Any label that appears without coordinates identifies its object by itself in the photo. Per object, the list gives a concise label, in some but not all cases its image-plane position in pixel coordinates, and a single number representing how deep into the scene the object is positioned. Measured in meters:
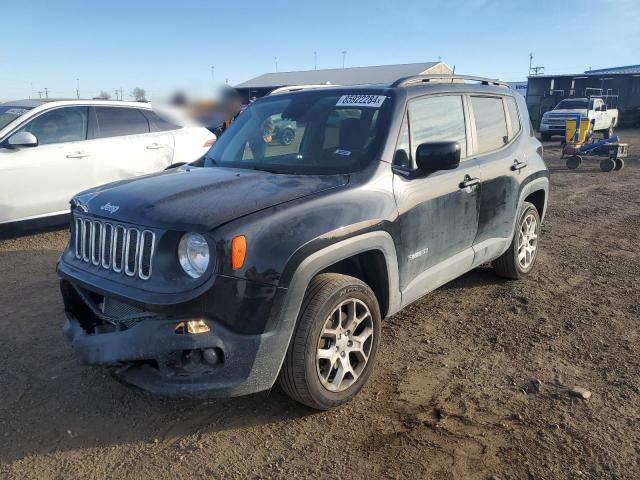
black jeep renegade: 2.65
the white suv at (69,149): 6.37
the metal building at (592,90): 38.11
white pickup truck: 23.36
